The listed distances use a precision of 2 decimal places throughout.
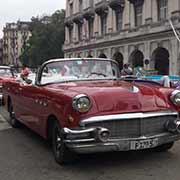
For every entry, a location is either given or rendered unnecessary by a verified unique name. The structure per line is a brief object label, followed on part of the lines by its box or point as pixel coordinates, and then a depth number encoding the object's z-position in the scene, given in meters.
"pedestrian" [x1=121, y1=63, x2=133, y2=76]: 10.29
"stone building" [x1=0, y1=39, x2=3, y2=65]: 88.70
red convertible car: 3.32
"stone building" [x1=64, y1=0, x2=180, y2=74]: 20.02
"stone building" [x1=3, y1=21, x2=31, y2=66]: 76.56
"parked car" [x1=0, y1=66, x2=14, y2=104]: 9.90
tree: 41.63
